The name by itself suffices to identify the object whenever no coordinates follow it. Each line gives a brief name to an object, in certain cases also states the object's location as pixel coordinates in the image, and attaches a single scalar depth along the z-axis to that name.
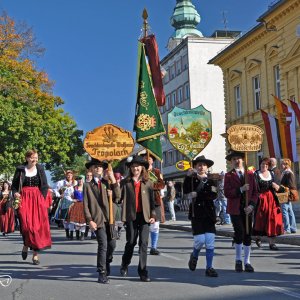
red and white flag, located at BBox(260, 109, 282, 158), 17.31
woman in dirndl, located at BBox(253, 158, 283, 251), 9.00
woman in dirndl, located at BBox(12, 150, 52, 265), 8.01
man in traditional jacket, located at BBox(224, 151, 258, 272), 7.30
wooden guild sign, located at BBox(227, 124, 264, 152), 7.78
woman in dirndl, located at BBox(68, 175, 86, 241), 12.74
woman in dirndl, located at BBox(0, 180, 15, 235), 12.03
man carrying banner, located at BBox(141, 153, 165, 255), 9.01
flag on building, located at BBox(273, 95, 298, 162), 16.87
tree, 30.17
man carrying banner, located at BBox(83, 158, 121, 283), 6.58
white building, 48.40
